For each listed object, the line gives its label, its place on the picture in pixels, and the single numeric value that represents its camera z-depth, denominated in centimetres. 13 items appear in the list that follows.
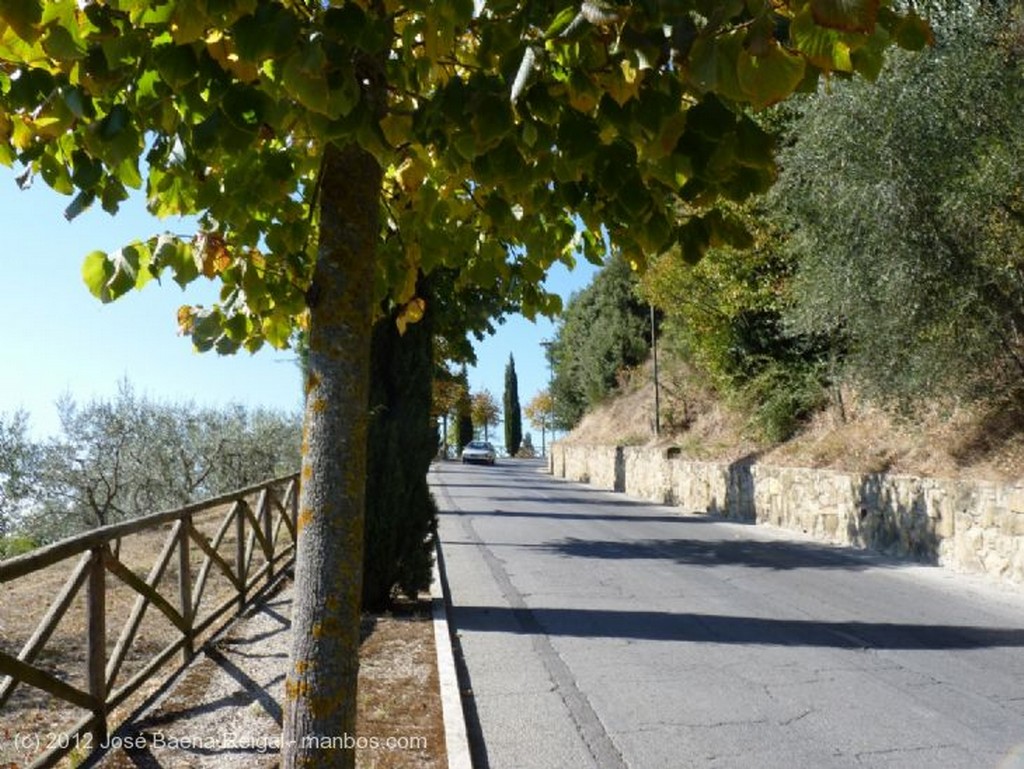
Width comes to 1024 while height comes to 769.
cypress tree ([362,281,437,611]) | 882
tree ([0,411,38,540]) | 1441
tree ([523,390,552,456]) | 8146
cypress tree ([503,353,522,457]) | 8300
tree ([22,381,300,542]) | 1516
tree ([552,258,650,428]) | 4197
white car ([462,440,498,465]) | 5712
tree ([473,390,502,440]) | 8681
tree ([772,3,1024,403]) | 1136
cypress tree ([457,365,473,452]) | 7450
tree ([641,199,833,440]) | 2095
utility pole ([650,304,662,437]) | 3103
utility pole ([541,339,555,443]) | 5778
